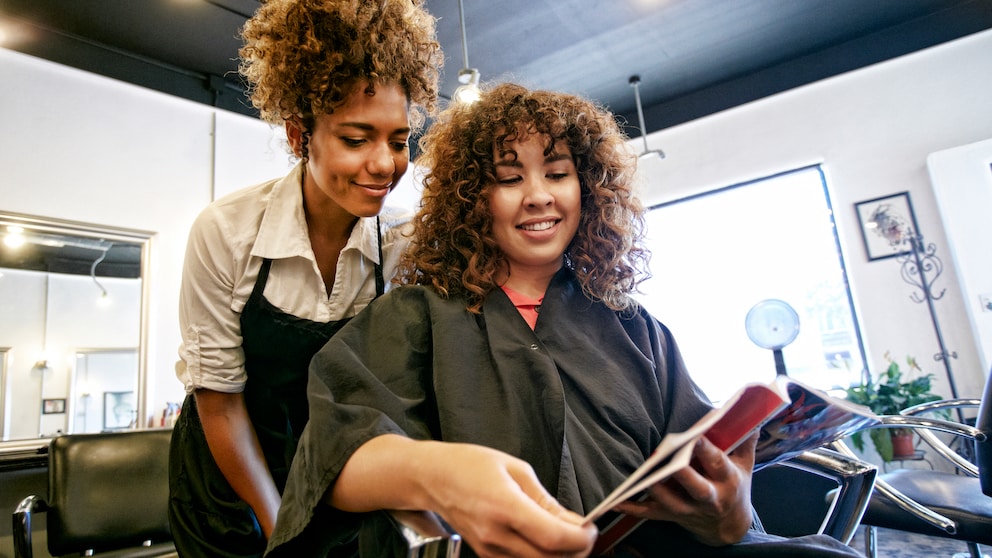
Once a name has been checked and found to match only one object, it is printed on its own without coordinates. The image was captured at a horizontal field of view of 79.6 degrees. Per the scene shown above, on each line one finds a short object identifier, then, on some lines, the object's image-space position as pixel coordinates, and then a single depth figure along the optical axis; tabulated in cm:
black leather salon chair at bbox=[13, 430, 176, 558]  197
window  435
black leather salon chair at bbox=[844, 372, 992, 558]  157
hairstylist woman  119
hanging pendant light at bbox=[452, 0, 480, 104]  299
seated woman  67
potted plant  359
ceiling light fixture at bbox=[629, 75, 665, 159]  460
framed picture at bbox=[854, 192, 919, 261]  404
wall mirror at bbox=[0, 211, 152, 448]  293
